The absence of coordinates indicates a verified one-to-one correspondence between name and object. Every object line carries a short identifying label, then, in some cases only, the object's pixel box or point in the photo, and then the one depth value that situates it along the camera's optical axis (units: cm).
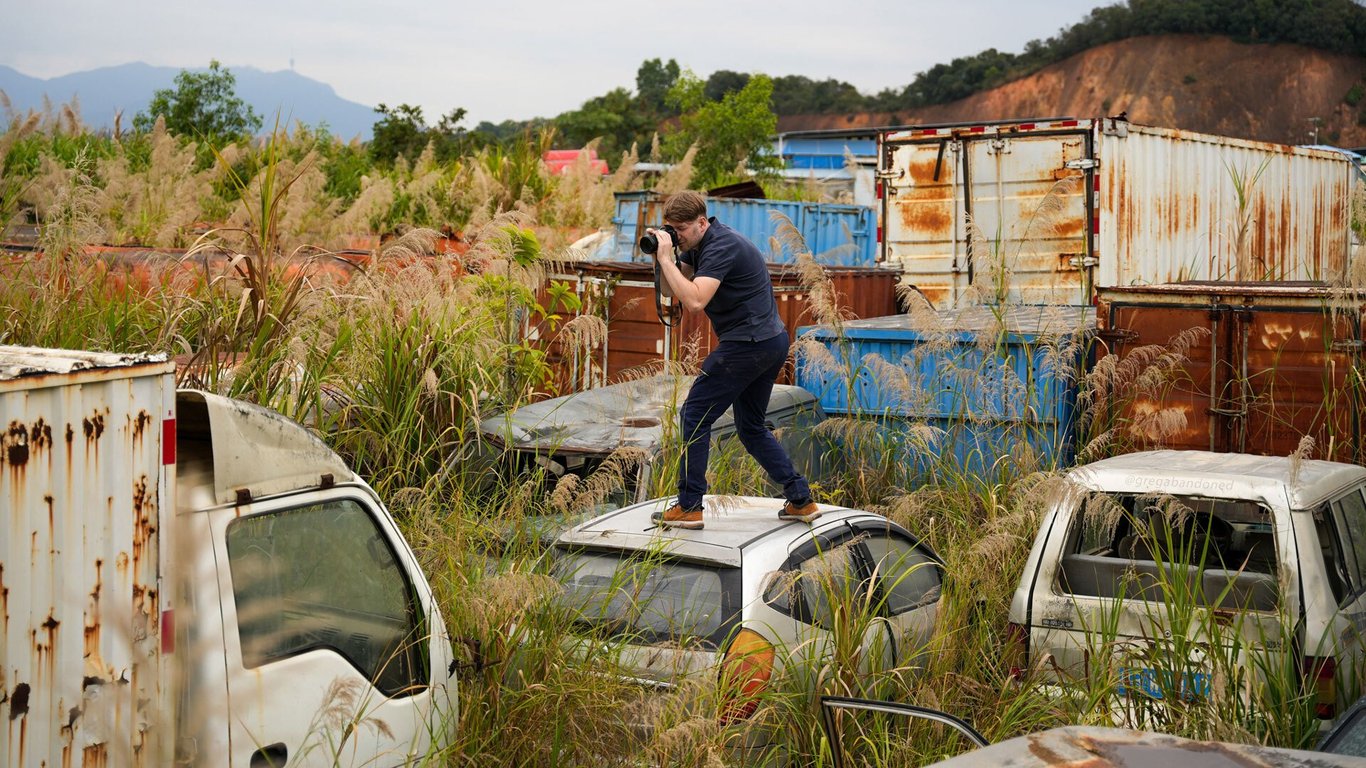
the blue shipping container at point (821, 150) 4747
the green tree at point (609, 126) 4719
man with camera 617
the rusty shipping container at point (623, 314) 1095
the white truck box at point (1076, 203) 1221
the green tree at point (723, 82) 7706
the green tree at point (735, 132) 2822
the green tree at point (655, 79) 7025
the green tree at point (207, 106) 2531
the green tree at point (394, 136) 2591
